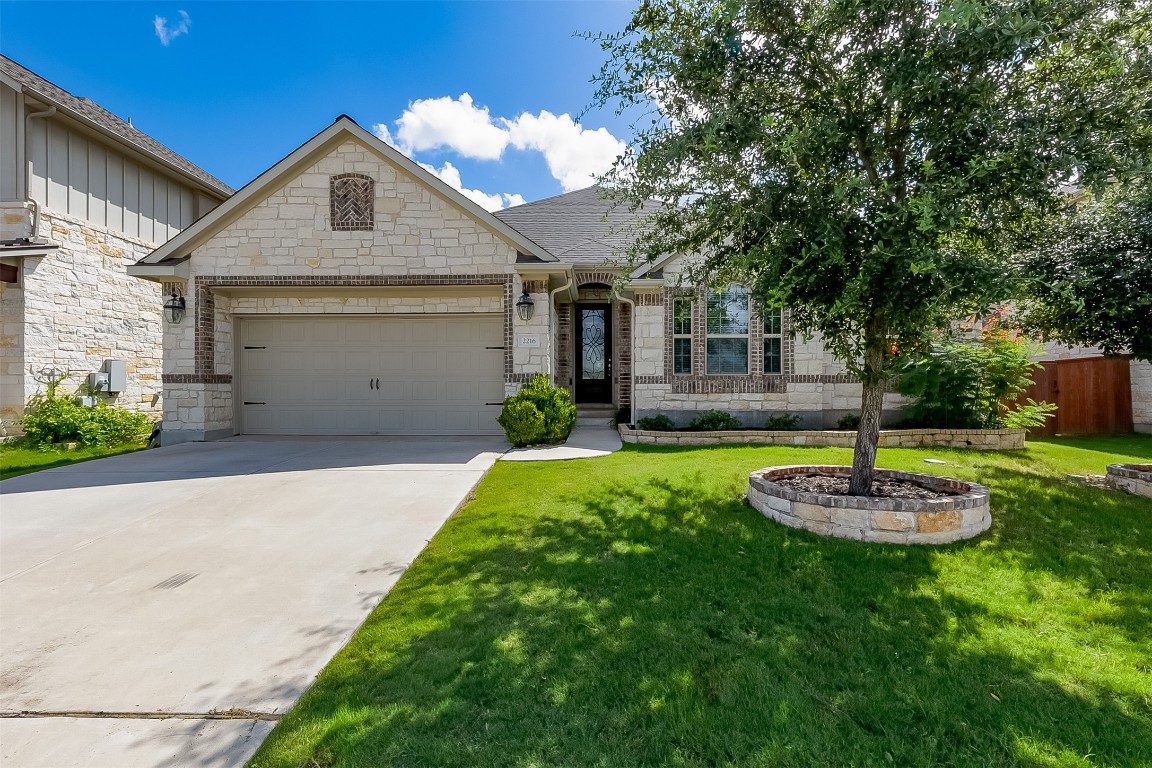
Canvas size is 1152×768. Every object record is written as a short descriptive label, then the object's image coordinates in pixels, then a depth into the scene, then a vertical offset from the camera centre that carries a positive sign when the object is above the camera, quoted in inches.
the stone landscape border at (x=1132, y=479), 210.2 -41.1
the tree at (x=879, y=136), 137.6 +75.8
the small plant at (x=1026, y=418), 337.1 -23.1
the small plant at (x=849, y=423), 372.5 -28.1
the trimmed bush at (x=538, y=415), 319.6 -18.1
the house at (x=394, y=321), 343.3 +50.8
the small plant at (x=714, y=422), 368.2 -26.6
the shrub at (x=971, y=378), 336.2 +4.0
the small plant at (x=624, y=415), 418.6 -24.0
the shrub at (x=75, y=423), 356.2 -23.8
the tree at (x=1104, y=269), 201.5 +47.3
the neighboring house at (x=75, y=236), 361.4 +122.8
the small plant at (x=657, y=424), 364.8 -27.4
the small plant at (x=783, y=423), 370.0 -27.8
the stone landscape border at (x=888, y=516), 154.8 -41.8
